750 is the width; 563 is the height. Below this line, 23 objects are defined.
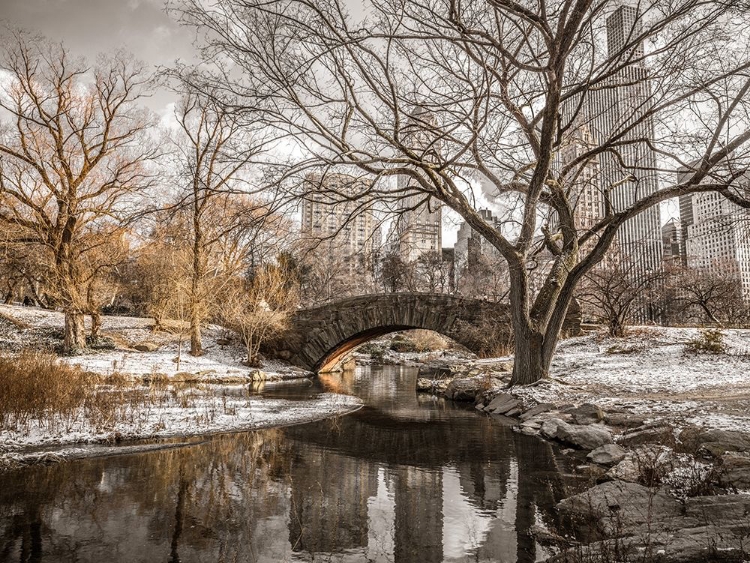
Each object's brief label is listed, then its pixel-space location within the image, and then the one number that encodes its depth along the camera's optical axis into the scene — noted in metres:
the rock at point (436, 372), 19.63
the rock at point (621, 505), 3.80
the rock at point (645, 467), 4.66
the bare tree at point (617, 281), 16.64
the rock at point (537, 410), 9.19
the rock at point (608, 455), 6.04
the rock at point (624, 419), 7.33
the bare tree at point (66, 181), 16.52
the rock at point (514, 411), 10.01
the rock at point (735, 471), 4.30
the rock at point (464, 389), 13.41
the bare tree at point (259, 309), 19.95
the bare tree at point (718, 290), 21.56
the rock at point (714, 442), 5.21
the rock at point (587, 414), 7.93
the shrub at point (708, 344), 13.13
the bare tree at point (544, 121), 7.05
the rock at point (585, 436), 6.82
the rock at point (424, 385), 16.75
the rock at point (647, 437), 5.99
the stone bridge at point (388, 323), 18.42
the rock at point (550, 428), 7.75
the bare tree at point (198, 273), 18.98
